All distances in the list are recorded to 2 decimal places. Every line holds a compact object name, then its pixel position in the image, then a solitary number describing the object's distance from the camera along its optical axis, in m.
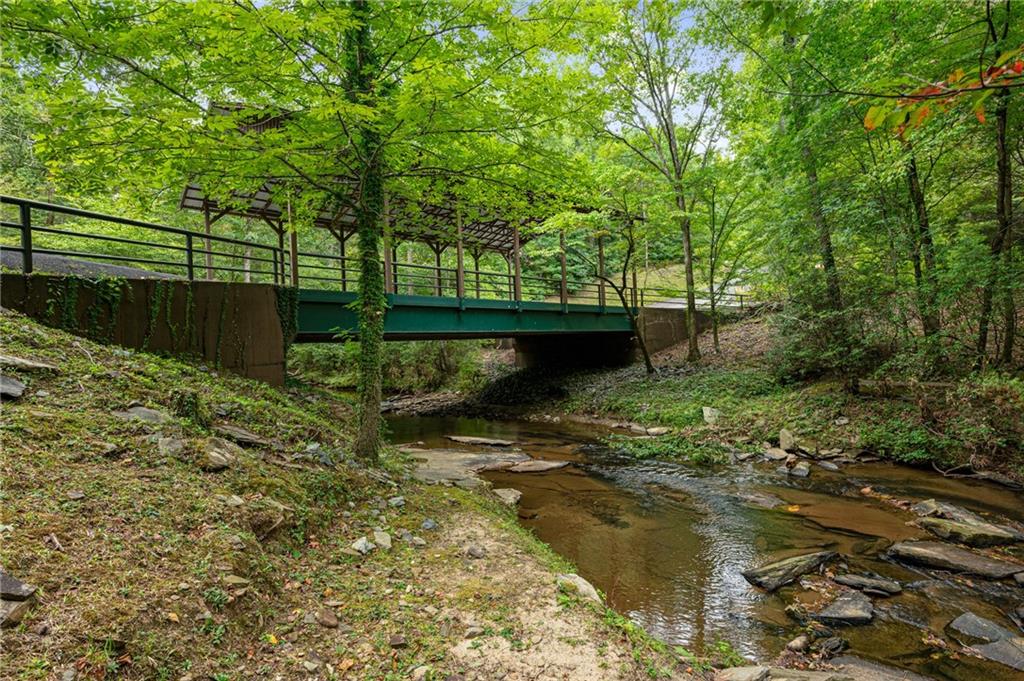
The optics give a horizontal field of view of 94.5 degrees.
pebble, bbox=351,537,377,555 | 3.96
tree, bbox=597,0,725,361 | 14.60
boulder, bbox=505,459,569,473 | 9.12
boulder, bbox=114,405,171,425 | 4.16
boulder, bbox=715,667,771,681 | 3.07
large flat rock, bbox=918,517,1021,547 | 5.39
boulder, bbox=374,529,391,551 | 4.15
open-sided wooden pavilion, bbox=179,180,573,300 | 7.36
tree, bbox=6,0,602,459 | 4.01
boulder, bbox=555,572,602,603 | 3.69
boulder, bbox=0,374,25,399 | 3.66
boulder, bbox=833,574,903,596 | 4.53
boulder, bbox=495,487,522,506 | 6.87
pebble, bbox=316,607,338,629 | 2.94
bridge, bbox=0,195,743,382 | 6.12
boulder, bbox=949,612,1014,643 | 3.80
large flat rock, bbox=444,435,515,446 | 11.92
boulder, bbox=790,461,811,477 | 8.41
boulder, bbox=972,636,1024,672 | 3.51
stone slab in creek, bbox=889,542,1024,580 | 4.77
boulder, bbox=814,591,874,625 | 4.06
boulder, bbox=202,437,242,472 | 3.98
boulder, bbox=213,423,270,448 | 4.94
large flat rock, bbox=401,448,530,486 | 7.50
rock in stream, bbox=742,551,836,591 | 4.71
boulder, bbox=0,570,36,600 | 2.10
